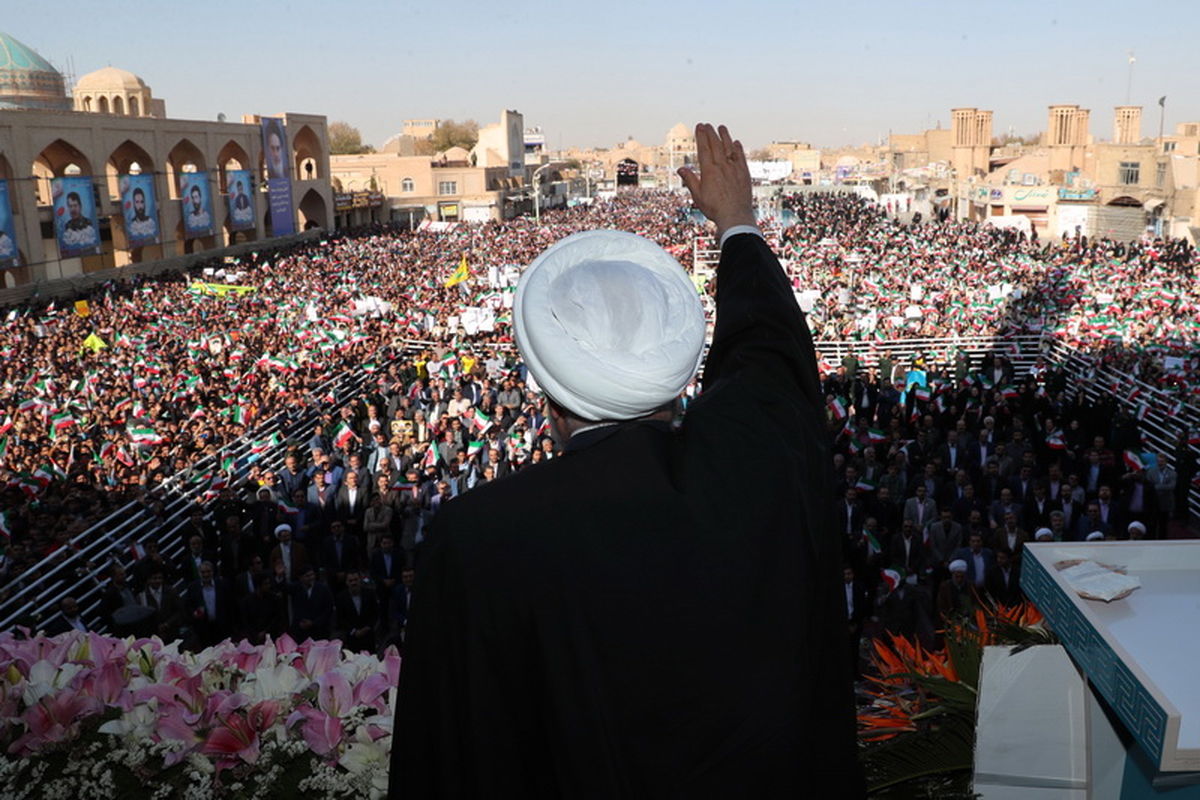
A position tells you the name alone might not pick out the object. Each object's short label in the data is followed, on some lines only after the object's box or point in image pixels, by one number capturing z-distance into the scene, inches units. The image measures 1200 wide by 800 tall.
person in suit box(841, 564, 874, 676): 313.4
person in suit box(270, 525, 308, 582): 342.0
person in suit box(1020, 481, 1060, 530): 380.2
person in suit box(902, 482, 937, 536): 364.1
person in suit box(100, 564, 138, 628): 320.5
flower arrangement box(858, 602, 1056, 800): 93.2
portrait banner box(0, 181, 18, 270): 1138.0
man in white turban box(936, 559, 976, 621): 299.9
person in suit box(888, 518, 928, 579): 346.0
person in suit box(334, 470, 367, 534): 403.9
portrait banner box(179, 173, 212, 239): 1555.1
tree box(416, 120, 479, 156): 4397.1
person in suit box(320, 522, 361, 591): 353.7
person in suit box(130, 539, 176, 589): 327.5
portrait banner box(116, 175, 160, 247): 1403.8
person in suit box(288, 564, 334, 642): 309.6
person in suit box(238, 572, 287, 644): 315.3
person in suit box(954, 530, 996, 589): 321.7
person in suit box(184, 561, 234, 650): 318.0
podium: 67.0
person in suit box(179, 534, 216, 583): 354.9
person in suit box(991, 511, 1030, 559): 331.3
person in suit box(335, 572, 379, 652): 315.9
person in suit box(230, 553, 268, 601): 326.3
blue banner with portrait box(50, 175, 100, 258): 1229.7
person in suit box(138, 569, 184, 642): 301.3
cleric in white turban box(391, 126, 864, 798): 42.4
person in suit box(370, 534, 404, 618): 339.3
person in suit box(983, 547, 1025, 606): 309.6
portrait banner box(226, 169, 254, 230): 1713.8
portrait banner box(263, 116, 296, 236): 1852.9
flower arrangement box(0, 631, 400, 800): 88.1
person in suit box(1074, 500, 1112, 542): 369.1
